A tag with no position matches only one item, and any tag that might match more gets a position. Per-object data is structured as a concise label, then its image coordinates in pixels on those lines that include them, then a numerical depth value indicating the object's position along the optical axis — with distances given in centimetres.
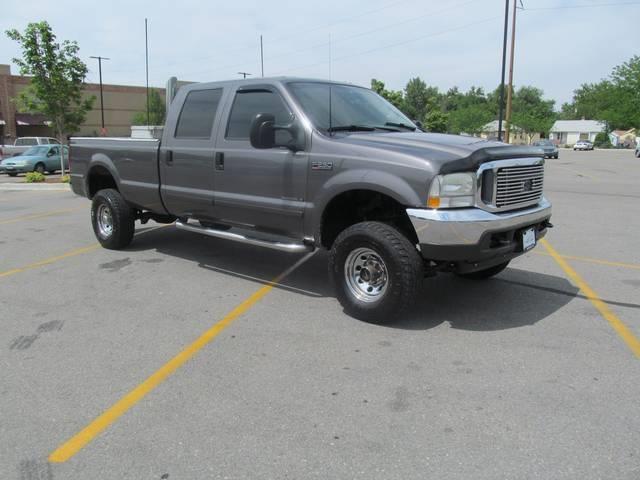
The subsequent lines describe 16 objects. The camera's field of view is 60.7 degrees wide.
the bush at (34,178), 1939
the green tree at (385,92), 5400
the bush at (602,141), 8850
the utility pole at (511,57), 3137
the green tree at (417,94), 10046
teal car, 2411
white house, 11100
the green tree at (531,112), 8225
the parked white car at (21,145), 2877
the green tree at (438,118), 6245
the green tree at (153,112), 5292
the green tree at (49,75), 1856
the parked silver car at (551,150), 3967
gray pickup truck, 421
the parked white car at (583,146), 6862
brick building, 4841
